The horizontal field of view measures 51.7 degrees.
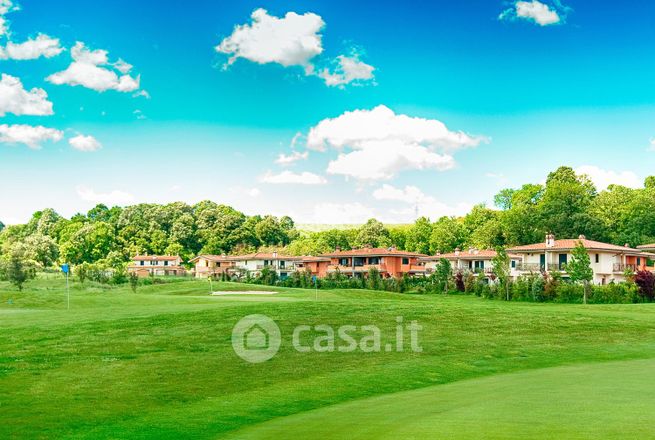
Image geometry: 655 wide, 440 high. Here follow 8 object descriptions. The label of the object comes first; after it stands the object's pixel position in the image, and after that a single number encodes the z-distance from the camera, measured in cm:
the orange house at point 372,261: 9219
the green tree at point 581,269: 5462
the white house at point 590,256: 6844
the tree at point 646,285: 5462
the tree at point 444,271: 6981
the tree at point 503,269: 5966
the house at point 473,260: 8026
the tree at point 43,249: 11869
